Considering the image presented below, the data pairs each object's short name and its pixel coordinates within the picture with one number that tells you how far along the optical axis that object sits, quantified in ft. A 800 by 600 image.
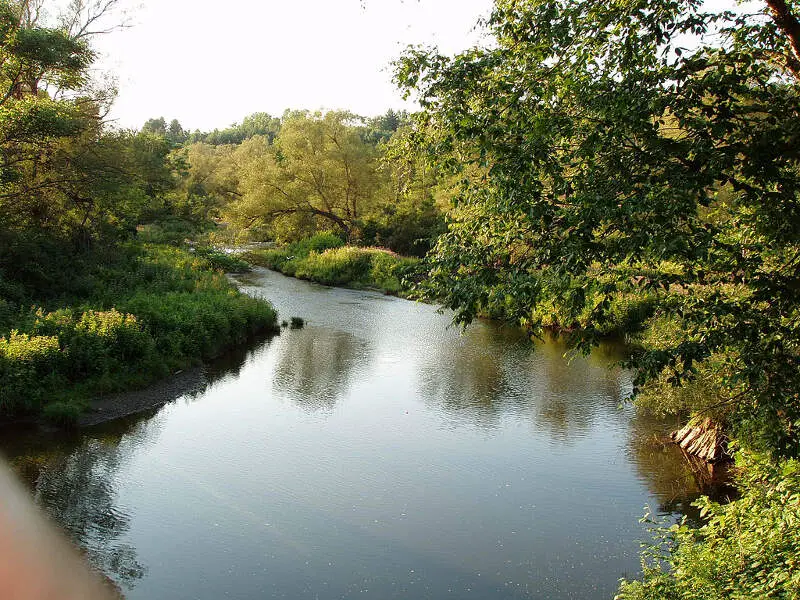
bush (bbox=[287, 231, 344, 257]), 139.62
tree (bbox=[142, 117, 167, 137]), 427.66
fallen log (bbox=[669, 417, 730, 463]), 43.06
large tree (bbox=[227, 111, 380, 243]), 149.89
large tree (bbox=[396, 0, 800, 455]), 21.76
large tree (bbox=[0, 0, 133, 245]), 61.52
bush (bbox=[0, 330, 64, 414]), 44.75
